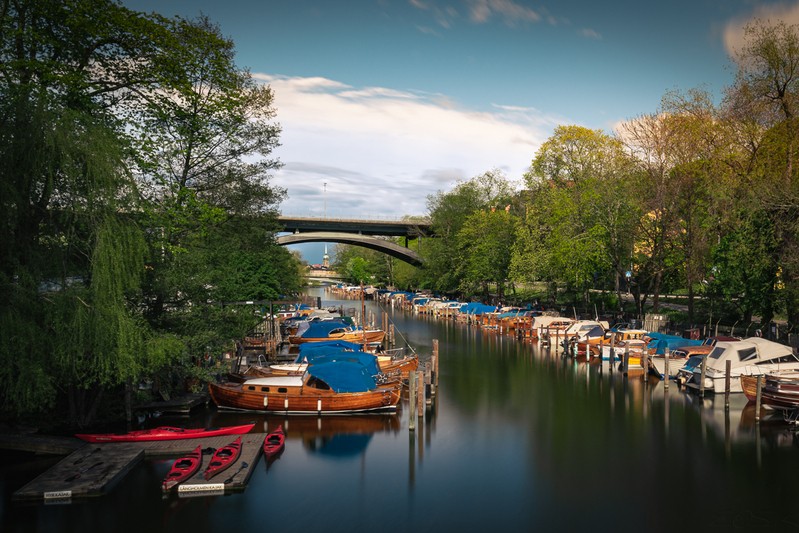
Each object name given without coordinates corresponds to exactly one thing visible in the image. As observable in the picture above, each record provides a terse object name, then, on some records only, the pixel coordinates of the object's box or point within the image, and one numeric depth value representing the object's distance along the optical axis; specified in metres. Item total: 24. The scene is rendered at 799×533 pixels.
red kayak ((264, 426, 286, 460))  22.09
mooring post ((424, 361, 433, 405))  29.54
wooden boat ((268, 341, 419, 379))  30.57
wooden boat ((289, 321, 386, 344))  44.50
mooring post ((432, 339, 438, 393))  31.39
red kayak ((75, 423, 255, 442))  21.55
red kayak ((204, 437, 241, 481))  18.91
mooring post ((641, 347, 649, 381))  36.44
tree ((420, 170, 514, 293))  89.50
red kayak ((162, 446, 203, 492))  18.25
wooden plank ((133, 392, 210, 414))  26.65
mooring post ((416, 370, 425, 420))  25.44
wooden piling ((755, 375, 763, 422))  25.45
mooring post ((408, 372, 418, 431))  24.53
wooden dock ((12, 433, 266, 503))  17.62
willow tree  17.42
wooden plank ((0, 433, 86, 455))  20.89
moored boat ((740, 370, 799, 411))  25.06
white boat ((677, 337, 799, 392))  29.06
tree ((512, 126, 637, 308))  52.25
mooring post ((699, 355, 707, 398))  29.81
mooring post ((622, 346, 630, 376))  36.47
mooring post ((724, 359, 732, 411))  27.97
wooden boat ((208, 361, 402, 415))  26.67
